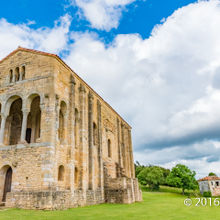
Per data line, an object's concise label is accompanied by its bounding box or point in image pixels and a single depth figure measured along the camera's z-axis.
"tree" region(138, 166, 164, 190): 50.88
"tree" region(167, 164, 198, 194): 44.41
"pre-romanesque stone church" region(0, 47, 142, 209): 13.18
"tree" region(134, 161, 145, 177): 69.96
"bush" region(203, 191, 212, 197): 45.13
